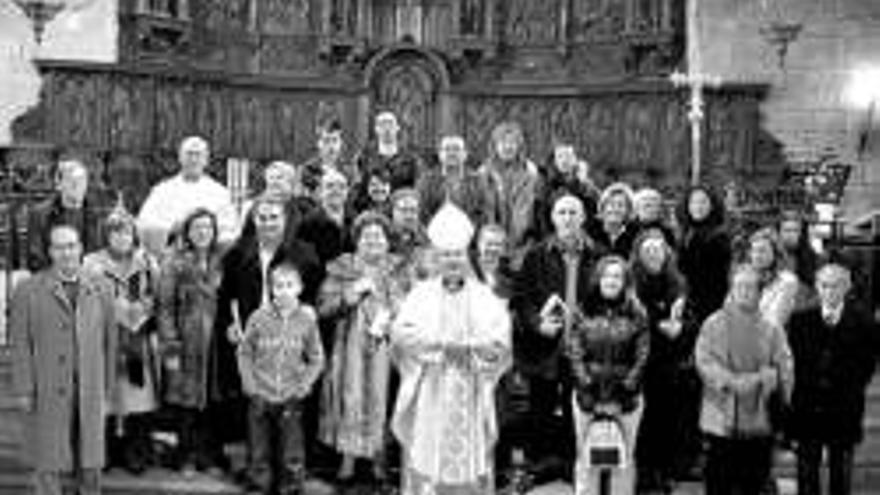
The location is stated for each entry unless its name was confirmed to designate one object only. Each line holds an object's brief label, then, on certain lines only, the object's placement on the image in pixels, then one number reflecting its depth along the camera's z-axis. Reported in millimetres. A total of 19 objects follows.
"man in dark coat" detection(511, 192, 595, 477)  7926
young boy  7680
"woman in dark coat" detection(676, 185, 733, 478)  8406
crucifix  12547
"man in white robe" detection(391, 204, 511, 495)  6969
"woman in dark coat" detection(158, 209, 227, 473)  8062
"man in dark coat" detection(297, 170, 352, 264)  8344
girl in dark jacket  7328
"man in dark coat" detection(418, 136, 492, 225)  9133
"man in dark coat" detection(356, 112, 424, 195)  9508
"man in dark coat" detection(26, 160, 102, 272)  7930
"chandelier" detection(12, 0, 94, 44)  14406
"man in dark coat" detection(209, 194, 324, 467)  8055
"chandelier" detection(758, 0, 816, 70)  15484
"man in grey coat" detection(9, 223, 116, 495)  7230
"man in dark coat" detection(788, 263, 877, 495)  7691
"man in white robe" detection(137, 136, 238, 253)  8875
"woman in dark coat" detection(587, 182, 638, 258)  8289
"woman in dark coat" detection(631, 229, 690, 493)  7891
